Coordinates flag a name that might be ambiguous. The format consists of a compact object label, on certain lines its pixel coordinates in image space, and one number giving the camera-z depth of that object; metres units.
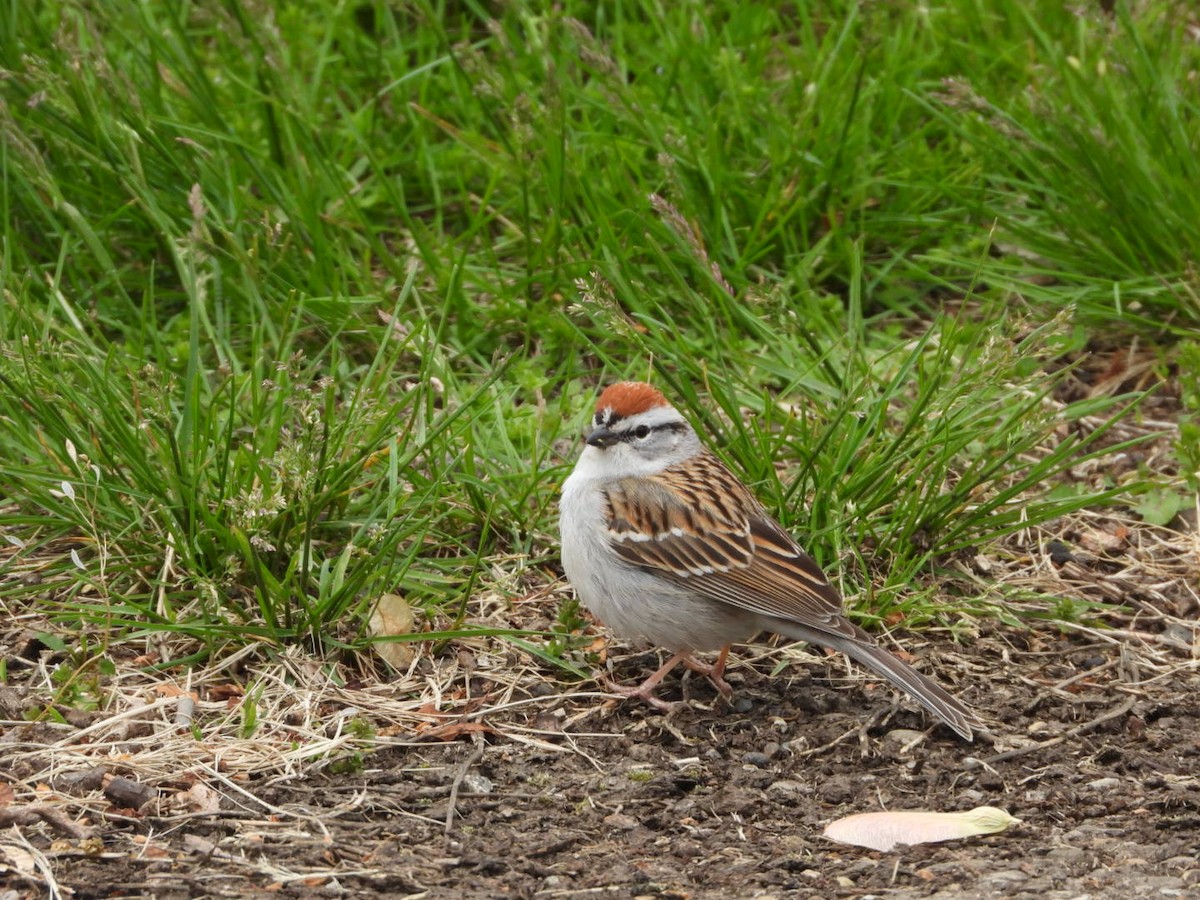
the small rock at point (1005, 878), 7.35
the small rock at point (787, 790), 8.49
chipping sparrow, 9.30
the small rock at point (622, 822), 8.10
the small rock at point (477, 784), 8.40
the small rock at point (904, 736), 9.13
